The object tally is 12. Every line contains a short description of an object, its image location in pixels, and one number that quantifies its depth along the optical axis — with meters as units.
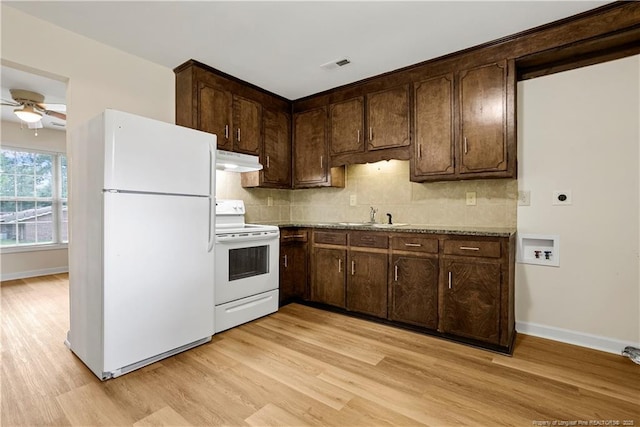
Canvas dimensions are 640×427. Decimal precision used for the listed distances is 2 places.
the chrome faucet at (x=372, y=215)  3.51
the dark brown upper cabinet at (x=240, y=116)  2.92
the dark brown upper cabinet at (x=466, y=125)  2.53
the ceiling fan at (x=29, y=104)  3.56
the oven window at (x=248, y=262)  2.82
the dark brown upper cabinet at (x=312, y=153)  3.64
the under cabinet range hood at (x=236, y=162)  2.93
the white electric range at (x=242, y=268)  2.68
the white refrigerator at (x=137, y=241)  1.91
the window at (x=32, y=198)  4.92
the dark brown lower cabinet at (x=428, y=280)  2.32
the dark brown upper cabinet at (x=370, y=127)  3.06
